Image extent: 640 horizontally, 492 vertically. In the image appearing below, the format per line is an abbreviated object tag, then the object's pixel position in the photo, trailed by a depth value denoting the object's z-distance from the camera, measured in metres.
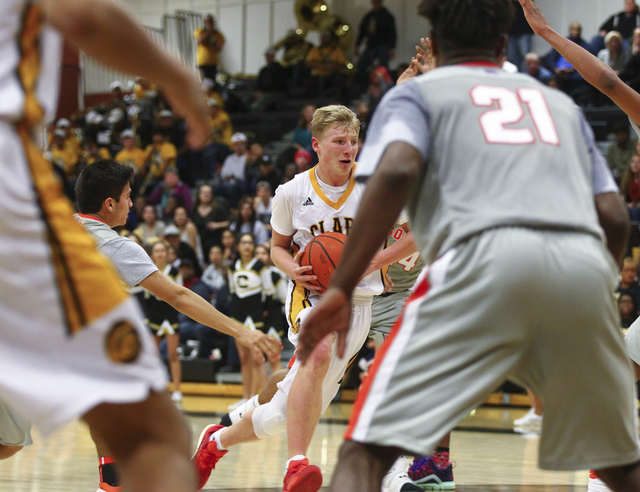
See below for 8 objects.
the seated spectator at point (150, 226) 14.43
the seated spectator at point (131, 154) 17.52
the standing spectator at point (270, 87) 19.28
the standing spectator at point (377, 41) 18.08
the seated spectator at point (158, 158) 17.05
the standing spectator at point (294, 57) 19.22
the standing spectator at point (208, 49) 20.88
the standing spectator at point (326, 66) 18.38
